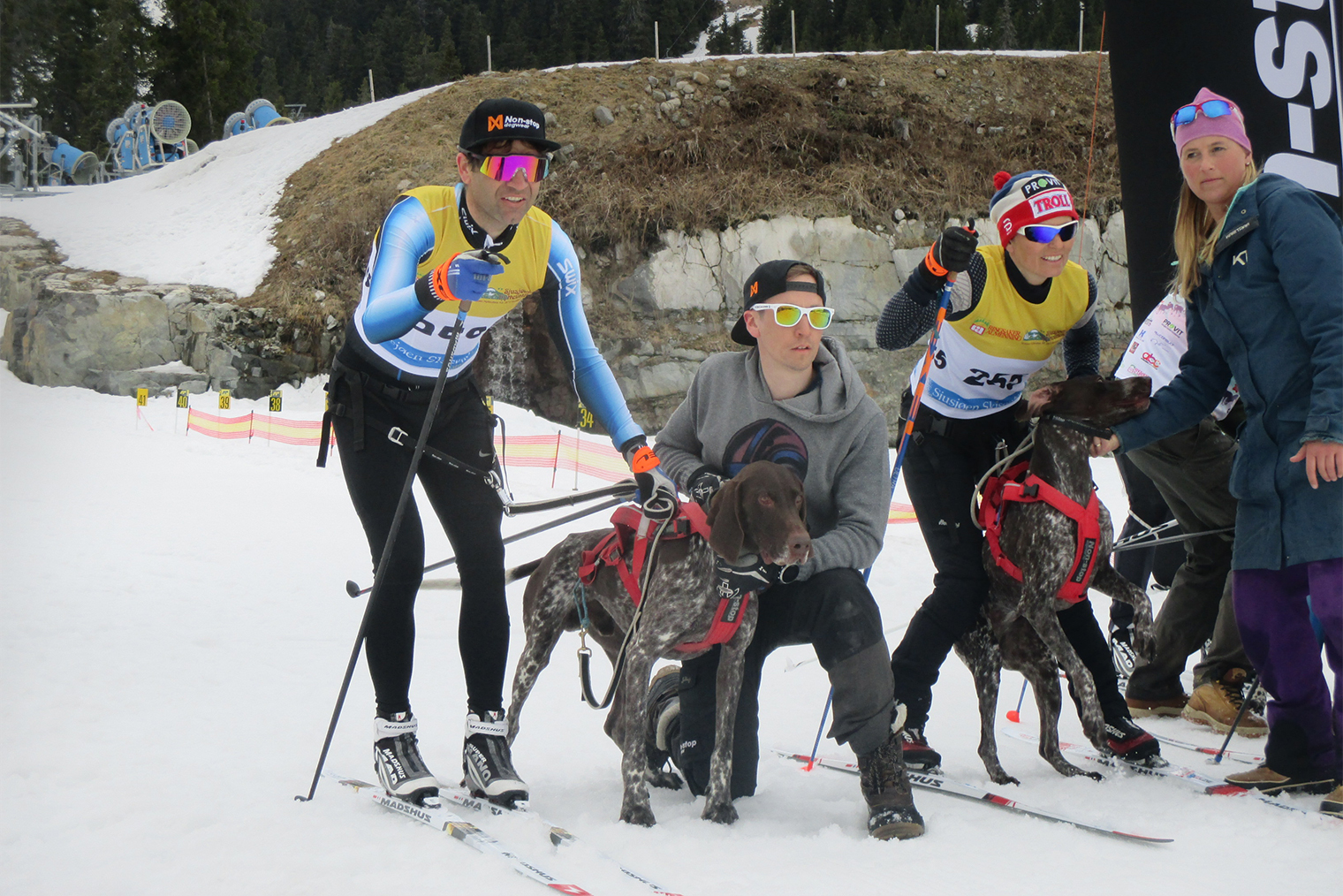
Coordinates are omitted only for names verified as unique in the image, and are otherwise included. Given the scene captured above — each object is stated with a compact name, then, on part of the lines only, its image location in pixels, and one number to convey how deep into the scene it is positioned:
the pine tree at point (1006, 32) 37.59
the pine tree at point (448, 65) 38.47
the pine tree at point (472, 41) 41.34
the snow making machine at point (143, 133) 28.48
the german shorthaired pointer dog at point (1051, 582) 3.49
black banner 5.01
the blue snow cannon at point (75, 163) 27.08
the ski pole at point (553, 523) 3.23
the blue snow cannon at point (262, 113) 29.11
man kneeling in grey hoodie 2.93
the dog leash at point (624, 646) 3.10
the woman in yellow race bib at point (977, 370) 3.55
